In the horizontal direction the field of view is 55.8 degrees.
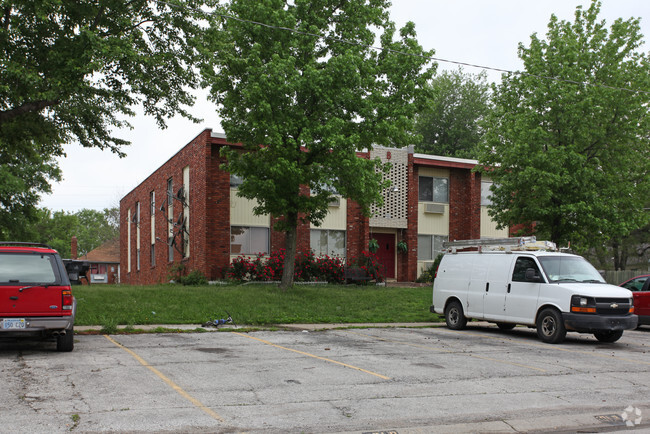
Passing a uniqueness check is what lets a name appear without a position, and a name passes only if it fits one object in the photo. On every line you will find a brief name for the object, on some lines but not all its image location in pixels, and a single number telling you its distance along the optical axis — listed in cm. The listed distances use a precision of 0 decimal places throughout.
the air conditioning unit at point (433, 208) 3088
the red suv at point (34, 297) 977
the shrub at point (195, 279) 2447
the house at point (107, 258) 5831
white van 1280
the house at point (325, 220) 2580
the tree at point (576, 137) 2262
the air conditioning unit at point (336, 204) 2825
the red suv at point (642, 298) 1742
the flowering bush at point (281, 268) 2531
